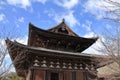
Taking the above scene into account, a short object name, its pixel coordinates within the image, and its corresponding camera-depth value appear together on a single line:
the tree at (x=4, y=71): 6.56
